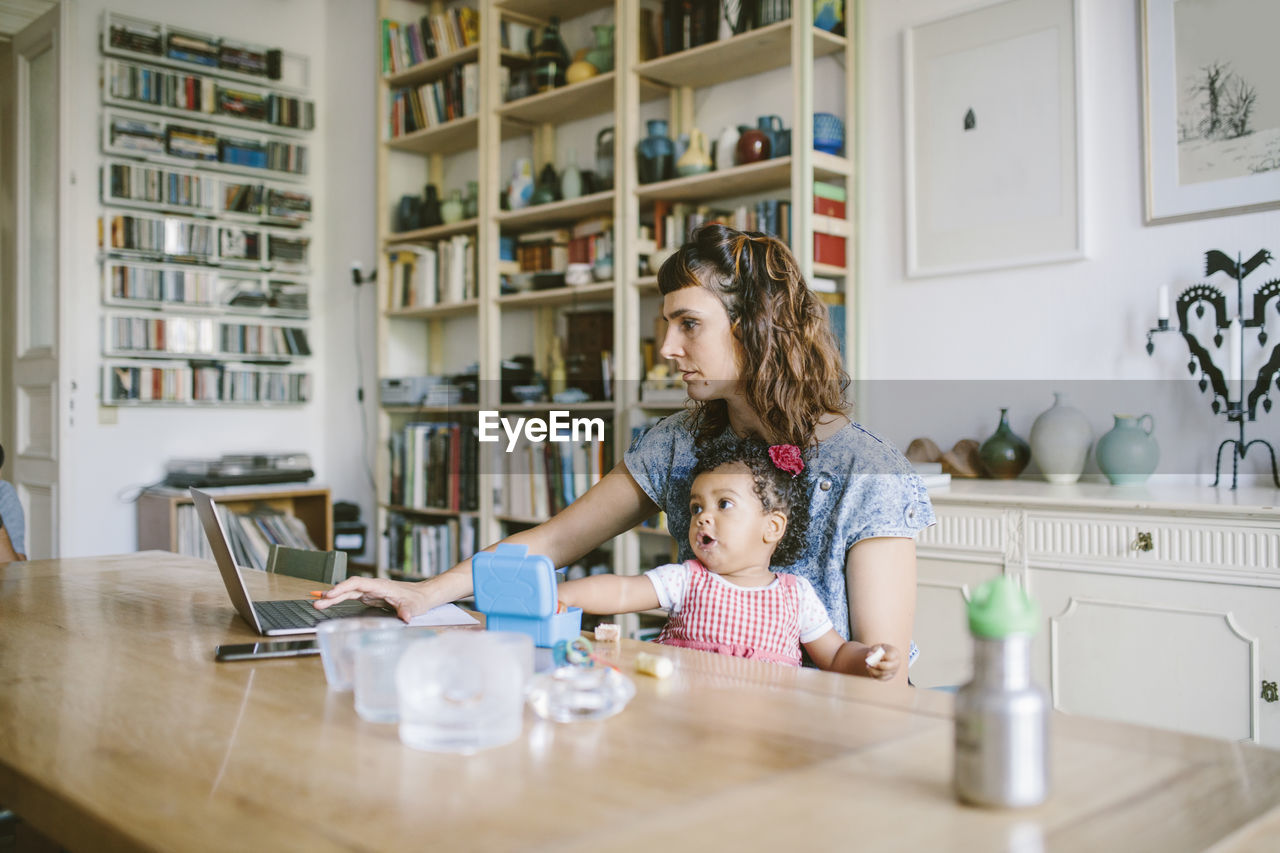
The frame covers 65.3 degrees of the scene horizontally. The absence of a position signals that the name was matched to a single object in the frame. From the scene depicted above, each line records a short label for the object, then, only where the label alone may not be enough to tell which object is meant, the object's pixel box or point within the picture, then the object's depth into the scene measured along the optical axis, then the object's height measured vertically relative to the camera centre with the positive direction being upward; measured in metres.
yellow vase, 3.80 +1.36
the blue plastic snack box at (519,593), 1.20 -0.20
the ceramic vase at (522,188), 4.09 +0.98
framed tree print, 2.56 +0.84
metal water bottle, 0.67 -0.20
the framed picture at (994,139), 2.89 +0.87
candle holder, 2.54 +0.20
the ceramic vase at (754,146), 3.22 +0.91
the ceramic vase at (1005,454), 2.84 -0.08
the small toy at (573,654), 1.16 -0.27
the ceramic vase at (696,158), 3.38 +0.91
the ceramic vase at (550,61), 3.95 +1.46
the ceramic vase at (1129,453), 2.60 -0.08
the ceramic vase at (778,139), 3.18 +0.92
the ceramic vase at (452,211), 4.41 +0.96
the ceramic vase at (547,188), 3.96 +0.95
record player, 4.43 -0.20
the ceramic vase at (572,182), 3.86 +0.95
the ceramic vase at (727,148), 3.34 +0.93
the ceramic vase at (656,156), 3.50 +0.95
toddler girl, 1.48 -0.25
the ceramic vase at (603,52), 3.83 +1.44
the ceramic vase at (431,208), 4.49 +0.99
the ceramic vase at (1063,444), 2.71 -0.05
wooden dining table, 0.69 -0.28
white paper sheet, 1.46 -0.29
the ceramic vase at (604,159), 3.79 +1.03
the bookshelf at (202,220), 4.43 +0.98
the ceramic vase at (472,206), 4.39 +0.98
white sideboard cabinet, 2.13 -0.39
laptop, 1.41 -0.28
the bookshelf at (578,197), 3.26 +0.85
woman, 1.58 -0.04
